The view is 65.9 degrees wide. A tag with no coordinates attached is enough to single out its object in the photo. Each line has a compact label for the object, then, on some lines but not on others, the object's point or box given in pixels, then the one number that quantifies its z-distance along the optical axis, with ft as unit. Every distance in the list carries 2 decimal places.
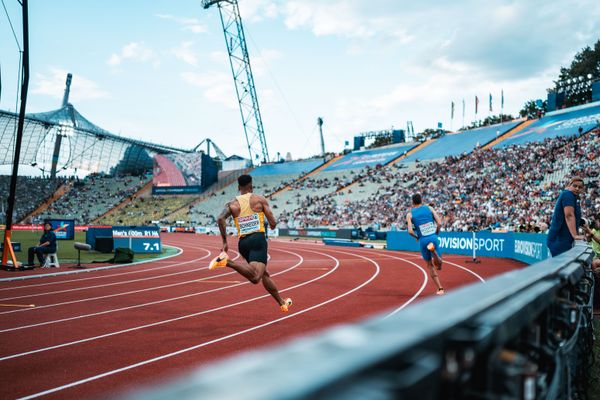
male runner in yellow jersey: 21.85
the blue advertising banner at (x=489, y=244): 47.76
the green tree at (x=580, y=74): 149.28
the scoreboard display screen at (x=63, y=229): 113.23
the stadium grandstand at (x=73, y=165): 231.30
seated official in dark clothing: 50.44
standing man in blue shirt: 19.42
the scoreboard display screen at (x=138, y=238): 72.64
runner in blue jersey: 30.63
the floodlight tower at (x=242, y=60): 223.71
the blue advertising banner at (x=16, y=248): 71.56
